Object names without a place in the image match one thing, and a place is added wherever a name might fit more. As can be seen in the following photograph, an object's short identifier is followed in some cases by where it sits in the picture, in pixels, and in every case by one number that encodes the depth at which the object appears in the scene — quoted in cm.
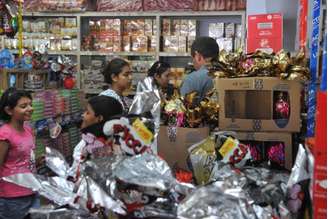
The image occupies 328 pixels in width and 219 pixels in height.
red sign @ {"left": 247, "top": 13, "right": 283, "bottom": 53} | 308
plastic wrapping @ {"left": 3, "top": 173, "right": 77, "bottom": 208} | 113
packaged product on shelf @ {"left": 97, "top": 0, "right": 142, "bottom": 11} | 547
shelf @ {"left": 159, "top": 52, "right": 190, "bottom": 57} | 533
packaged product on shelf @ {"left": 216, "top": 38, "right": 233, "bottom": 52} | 518
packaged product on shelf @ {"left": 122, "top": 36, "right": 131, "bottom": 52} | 556
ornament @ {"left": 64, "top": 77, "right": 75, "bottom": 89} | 471
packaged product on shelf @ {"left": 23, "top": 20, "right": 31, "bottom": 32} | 581
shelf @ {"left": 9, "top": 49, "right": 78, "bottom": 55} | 576
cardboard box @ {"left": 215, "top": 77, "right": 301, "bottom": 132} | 177
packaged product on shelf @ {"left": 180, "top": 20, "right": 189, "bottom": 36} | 538
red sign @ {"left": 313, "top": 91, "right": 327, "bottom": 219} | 100
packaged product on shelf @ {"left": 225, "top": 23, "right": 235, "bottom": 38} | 523
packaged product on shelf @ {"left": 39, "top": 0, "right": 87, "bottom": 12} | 559
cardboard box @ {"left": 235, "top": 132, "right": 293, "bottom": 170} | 175
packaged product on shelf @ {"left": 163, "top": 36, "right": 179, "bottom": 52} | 536
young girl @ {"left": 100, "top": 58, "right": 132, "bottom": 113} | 318
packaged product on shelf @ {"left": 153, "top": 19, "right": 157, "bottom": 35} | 546
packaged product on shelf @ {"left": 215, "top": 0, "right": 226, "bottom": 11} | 519
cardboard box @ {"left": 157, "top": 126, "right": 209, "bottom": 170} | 176
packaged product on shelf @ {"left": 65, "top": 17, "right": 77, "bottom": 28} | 573
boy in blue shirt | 294
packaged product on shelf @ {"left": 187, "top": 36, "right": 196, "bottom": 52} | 535
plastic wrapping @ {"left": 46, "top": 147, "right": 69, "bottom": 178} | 128
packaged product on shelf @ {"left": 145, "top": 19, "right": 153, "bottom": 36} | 550
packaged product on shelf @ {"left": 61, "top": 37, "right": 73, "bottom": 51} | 577
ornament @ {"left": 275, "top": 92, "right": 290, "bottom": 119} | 178
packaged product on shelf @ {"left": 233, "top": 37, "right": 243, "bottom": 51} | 518
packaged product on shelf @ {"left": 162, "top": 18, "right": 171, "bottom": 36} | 541
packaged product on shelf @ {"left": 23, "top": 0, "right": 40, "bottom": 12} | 577
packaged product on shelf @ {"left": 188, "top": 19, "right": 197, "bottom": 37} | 536
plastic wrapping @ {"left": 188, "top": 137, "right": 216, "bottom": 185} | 135
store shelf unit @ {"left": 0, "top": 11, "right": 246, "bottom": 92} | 525
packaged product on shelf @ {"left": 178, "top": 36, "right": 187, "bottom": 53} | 533
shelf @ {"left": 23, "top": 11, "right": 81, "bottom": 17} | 571
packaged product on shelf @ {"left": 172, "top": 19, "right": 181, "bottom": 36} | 538
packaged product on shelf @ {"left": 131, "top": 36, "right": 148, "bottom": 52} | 549
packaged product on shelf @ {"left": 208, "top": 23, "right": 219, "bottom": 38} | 529
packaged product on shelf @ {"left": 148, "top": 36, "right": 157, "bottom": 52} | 548
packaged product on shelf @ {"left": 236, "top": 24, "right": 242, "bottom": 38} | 521
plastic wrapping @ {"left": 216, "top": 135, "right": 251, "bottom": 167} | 126
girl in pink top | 289
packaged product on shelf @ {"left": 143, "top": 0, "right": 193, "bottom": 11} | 529
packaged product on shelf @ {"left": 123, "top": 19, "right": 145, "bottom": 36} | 552
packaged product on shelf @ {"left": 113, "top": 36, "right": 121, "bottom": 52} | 559
